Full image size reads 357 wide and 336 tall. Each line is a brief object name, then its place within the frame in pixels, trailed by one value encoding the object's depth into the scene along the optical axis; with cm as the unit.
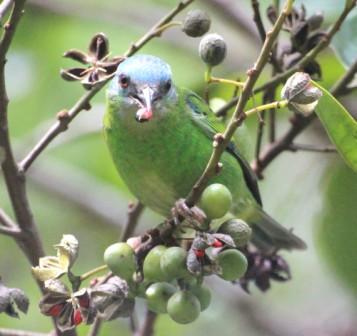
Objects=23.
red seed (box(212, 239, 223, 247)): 451
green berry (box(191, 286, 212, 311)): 498
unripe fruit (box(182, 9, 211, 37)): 546
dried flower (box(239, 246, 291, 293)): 595
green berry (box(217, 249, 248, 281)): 478
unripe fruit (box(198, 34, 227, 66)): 535
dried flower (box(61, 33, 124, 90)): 504
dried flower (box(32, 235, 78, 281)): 450
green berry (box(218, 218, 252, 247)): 466
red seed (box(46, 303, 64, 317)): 454
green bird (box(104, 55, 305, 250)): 620
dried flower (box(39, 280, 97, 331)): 447
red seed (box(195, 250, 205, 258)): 457
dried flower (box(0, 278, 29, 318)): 464
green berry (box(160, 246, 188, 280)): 471
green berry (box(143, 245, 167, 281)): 485
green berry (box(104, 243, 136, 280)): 477
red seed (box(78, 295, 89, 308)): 450
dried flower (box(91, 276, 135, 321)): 462
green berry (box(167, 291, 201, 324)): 482
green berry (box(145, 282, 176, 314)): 500
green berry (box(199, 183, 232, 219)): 471
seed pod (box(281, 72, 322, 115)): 425
